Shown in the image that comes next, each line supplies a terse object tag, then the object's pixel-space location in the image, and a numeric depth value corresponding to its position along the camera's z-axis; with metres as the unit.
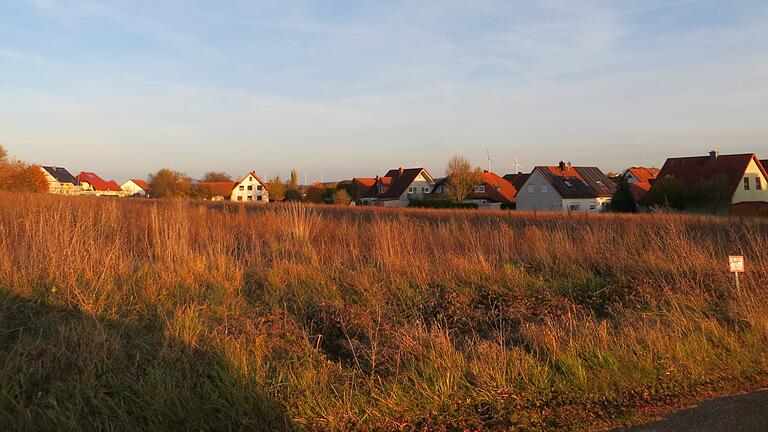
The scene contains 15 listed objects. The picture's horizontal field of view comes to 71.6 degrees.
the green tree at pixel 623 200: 52.66
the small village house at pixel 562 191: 66.06
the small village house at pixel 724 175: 49.47
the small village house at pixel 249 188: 102.88
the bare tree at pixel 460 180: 74.31
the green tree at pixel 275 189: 97.38
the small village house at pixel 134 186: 130.20
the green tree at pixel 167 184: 81.75
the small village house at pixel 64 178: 95.19
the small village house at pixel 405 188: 86.12
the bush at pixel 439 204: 64.56
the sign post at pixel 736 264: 7.30
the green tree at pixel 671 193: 48.78
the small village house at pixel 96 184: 108.19
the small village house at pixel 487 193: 76.69
